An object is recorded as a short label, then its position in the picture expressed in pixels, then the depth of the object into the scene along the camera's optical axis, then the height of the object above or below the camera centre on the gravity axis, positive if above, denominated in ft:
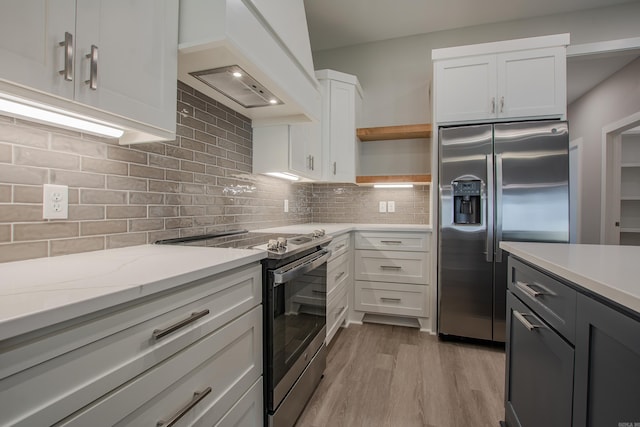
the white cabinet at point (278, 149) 7.05 +1.57
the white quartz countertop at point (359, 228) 7.52 -0.45
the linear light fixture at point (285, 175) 7.55 +1.03
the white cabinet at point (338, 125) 9.34 +2.87
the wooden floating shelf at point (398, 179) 9.37 +1.12
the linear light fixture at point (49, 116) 2.59 +0.97
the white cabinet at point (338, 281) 7.07 -1.86
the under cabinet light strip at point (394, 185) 10.07 +0.99
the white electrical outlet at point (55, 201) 3.27 +0.10
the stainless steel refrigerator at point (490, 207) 7.19 +0.19
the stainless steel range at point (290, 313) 4.04 -1.65
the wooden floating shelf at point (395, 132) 9.34 +2.70
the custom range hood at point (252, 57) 3.77 +2.32
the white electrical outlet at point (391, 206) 10.34 +0.26
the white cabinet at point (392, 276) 8.52 -1.89
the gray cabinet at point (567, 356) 2.09 -1.30
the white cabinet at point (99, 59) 2.27 +1.42
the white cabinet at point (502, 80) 7.50 +3.62
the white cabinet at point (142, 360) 1.63 -1.12
